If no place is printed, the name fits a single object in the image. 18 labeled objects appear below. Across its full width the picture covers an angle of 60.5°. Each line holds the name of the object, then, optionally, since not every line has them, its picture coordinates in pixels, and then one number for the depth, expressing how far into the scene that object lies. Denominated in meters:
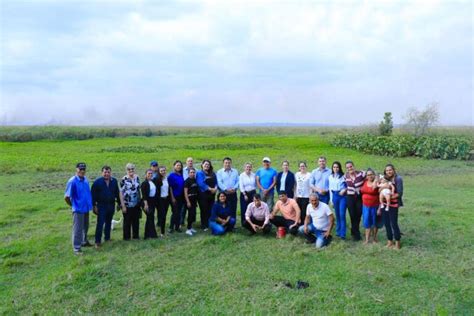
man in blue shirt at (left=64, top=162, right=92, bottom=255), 8.61
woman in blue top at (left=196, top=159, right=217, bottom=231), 10.20
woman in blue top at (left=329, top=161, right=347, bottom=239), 9.18
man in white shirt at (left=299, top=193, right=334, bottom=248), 8.94
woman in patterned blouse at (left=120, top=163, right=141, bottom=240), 9.23
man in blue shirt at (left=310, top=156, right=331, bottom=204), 9.52
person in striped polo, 9.02
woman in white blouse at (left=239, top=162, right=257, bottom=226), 10.23
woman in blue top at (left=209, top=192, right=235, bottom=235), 9.90
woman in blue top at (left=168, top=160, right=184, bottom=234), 9.97
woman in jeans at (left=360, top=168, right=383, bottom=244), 8.76
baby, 8.40
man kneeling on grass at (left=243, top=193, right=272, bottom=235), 9.69
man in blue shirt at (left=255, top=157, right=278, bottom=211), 10.22
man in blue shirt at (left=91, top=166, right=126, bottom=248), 9.04
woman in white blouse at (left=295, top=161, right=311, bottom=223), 9.69
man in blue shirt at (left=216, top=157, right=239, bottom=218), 10.17
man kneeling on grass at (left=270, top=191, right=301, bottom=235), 9.47
